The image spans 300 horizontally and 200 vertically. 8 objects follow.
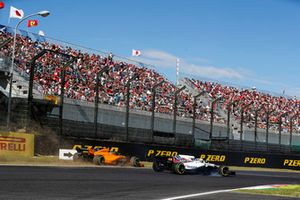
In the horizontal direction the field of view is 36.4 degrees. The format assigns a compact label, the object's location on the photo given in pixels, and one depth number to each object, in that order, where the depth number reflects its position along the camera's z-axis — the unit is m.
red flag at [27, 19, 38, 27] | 31.23
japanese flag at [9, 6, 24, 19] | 28.05
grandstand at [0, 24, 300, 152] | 25.91
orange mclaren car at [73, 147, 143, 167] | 22.36
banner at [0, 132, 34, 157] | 21.23
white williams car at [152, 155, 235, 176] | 20.69
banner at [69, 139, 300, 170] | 26.75
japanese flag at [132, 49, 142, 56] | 48.11
